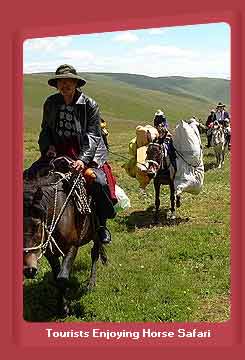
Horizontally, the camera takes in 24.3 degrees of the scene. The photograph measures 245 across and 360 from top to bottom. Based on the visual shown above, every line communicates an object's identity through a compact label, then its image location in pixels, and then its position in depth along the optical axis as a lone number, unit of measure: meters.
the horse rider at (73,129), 6.34
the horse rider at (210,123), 16.91
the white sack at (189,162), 10.19
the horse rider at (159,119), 10.51
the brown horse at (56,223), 5.68
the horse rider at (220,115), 15.63
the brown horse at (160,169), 10.06
